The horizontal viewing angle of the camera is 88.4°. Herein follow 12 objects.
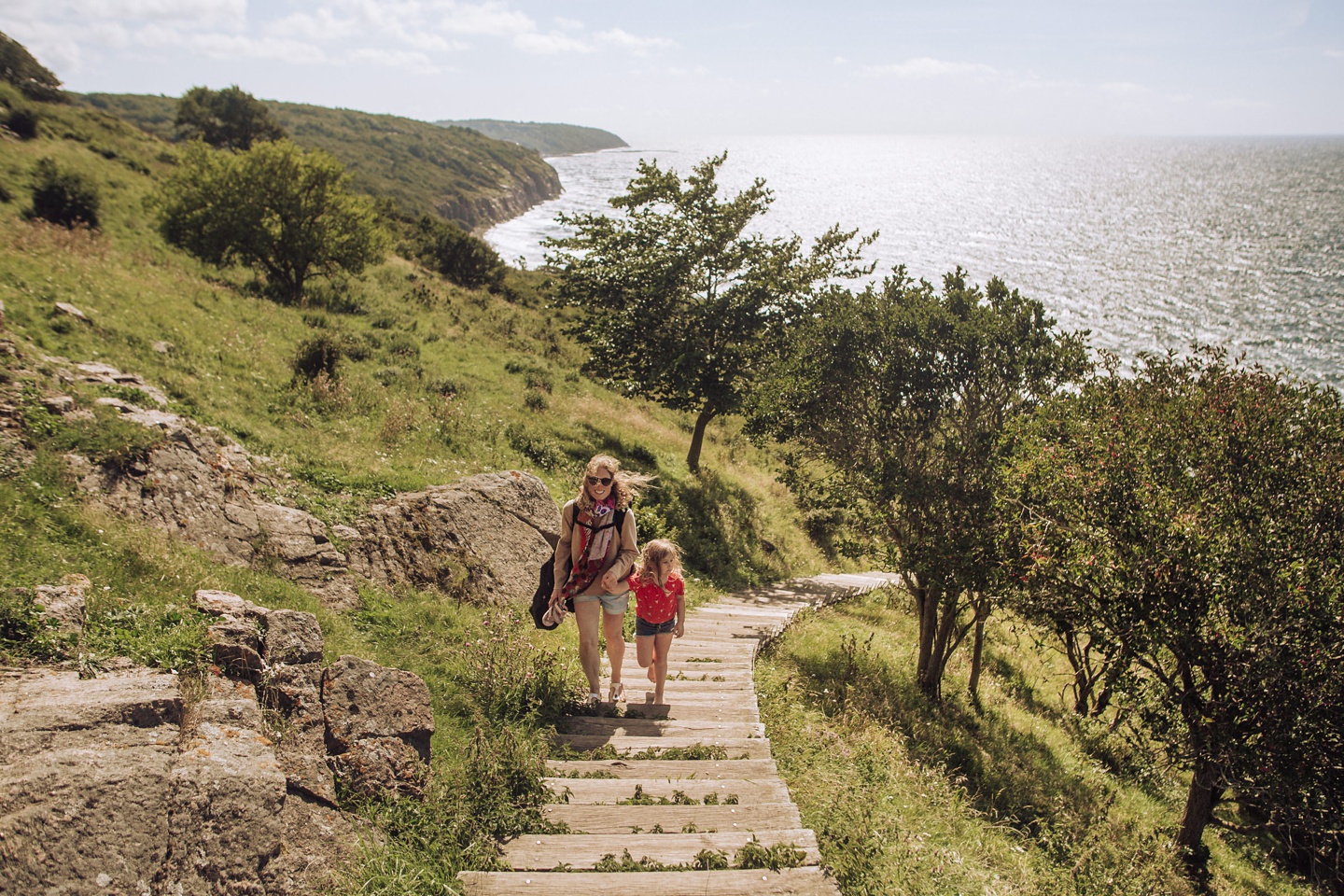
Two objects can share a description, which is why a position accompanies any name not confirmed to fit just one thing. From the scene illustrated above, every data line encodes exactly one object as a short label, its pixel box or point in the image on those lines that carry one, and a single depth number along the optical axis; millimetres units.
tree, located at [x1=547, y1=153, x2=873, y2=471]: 23266
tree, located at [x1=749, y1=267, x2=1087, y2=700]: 13047
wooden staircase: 4375
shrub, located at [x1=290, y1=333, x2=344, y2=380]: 16031
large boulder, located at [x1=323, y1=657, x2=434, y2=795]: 5205
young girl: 7148
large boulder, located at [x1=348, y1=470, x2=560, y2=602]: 9273
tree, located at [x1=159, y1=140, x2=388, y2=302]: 26266
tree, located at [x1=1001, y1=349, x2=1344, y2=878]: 8773
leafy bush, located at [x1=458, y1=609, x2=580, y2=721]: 6680
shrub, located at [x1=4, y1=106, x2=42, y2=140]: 36094
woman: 6742
